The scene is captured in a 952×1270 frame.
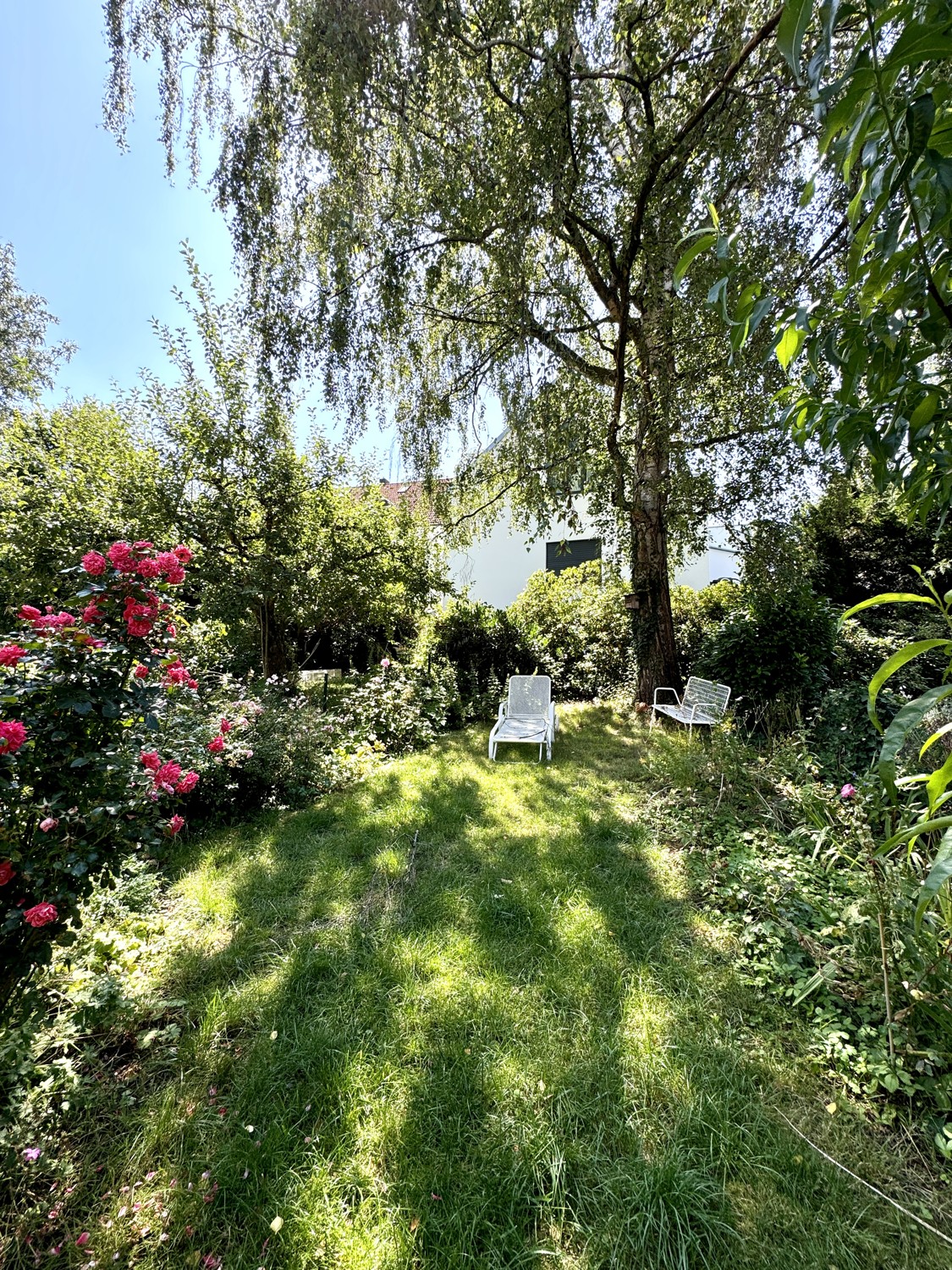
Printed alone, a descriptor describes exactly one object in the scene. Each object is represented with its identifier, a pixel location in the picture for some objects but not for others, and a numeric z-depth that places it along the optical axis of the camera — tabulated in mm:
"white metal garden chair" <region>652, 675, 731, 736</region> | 5039
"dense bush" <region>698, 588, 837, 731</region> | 4934
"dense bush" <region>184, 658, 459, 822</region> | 4129
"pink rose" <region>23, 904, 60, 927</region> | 1475
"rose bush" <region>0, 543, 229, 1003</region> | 1586
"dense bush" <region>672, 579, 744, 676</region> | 7898
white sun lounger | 5648
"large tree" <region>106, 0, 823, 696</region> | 3215
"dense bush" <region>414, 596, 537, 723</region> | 7906
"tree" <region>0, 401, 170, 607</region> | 5336
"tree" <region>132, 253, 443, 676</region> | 5875
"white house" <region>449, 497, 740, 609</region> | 12906
